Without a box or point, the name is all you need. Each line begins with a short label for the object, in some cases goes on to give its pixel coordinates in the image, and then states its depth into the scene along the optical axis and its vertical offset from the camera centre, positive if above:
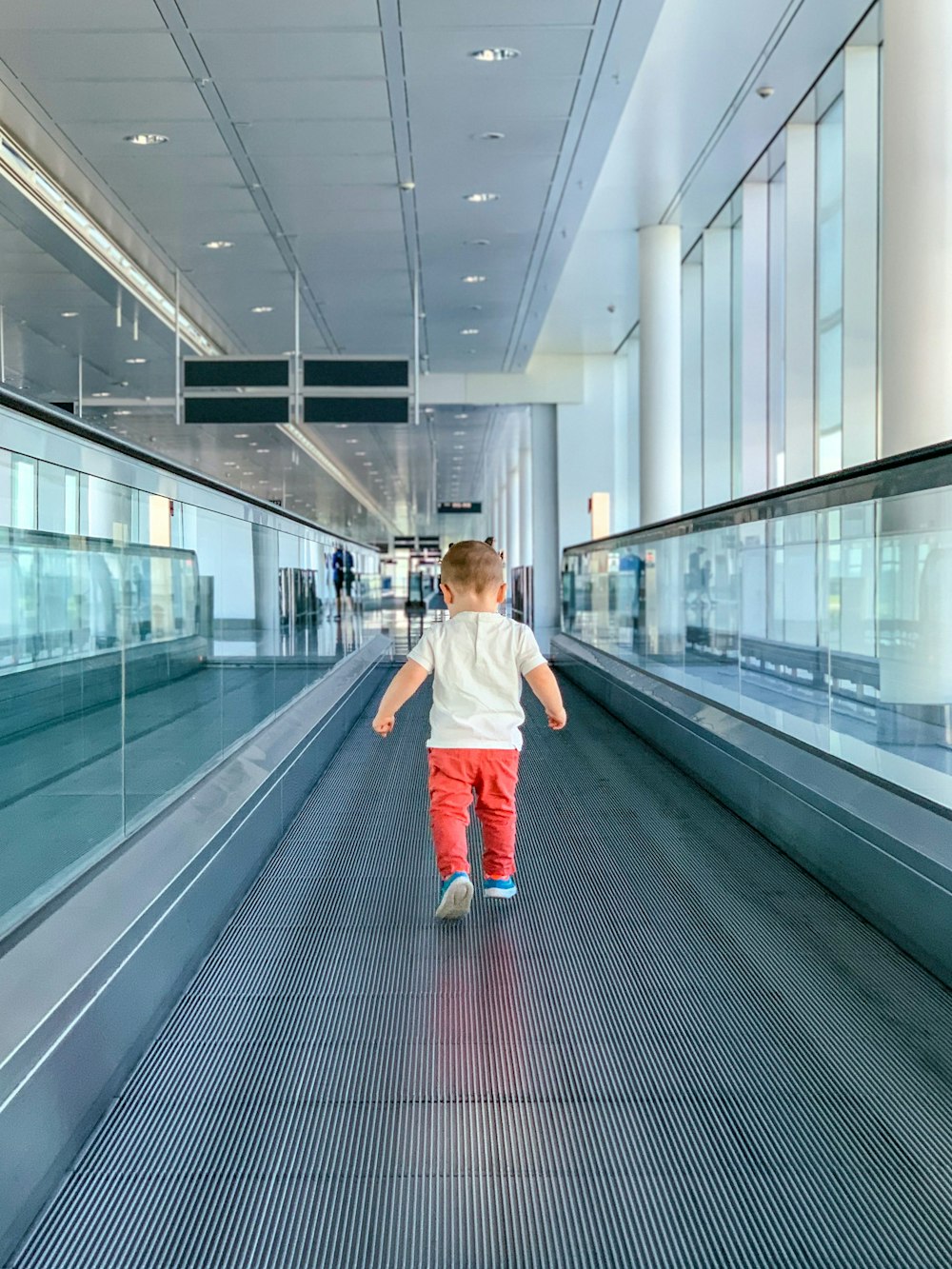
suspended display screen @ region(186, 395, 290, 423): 15.16 +2.14
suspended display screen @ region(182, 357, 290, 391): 15.12 +2.57
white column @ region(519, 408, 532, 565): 32.66 +2.33
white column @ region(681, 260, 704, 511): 21.19 +3.28
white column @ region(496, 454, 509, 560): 43.47 +2.78
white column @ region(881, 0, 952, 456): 7.94 +2.31
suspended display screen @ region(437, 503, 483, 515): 39.41 +2.45
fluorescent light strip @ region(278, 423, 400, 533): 31.16 +3.81
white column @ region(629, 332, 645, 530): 25.68 +3.14
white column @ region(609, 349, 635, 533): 26.31 +2.91
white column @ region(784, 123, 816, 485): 14.10 +3.22
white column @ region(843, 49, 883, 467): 12.05 +3.31
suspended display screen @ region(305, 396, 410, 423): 15.05 +2.11
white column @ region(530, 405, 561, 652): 25.88 +1.35
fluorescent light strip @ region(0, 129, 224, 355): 11.23 +3.74
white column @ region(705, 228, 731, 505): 18.84 +3.45
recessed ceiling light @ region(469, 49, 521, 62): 9.22 +3.87
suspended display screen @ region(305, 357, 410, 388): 15.09 +2.53
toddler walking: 4.17 -0.40
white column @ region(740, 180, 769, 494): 16.64 +3.09
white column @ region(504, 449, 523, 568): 37.53 +2.15
